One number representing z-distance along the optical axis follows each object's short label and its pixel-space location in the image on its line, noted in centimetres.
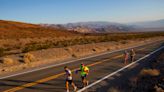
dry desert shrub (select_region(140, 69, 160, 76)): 977
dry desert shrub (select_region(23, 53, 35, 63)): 1388
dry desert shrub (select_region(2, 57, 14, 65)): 1313
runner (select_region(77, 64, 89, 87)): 802
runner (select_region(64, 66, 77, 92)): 753
